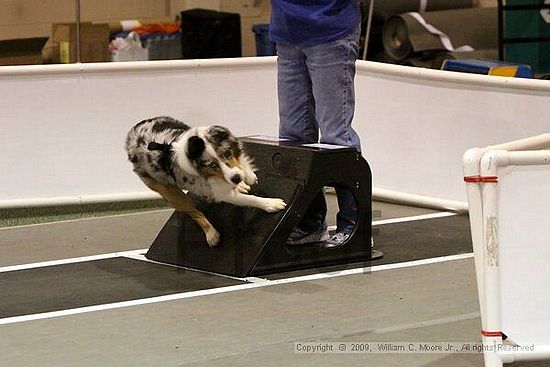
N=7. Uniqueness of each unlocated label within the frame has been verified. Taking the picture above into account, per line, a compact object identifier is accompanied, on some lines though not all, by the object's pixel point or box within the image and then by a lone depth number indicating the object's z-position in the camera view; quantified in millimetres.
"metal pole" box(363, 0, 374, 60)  14930
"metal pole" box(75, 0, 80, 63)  12976
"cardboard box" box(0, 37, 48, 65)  12446
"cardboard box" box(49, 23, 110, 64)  12825
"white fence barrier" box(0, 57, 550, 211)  10190
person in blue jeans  8215
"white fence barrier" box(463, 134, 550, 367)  5709
